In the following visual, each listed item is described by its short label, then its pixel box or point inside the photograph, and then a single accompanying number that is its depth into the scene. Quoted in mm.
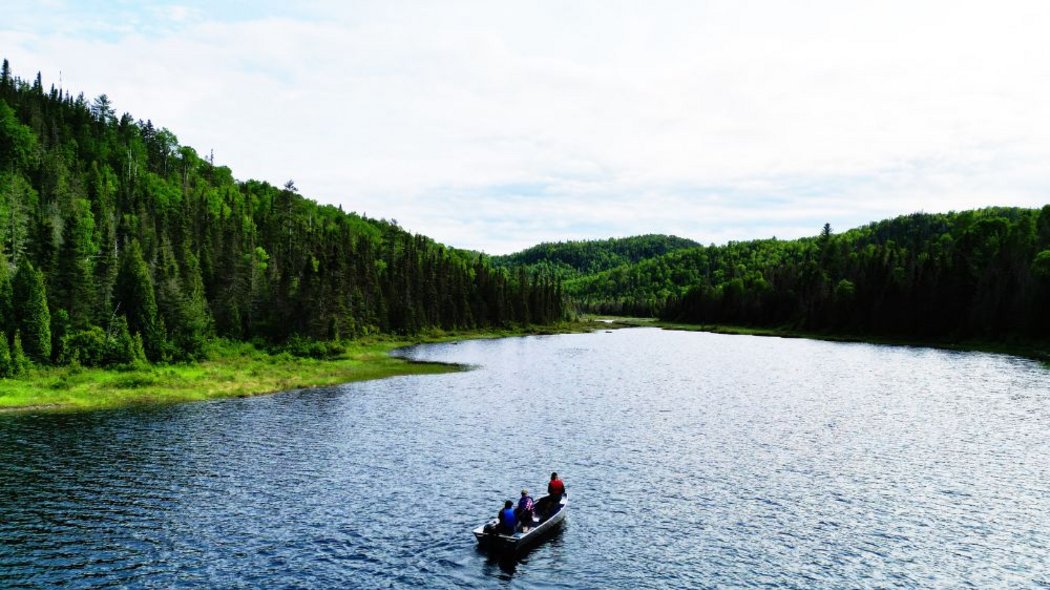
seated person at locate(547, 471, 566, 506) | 40697
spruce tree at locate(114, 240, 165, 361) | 95750
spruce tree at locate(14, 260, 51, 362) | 82375
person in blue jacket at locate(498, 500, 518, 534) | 35156
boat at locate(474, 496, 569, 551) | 34688
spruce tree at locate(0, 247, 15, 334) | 81500
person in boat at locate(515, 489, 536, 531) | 37031
